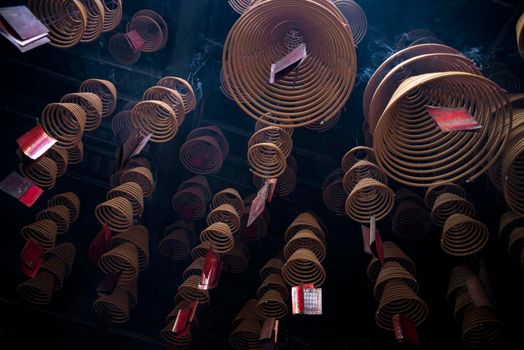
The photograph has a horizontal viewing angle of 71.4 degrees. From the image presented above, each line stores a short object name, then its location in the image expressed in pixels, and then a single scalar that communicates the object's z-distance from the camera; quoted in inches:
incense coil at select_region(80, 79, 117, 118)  163.7
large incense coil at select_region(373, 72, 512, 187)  94.0
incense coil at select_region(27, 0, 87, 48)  126.5
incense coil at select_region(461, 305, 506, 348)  147.9
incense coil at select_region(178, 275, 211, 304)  172.4
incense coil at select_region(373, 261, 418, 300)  148.9
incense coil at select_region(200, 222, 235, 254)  153.1
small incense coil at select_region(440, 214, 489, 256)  140.9
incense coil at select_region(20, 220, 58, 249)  167.2
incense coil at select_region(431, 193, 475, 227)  146.8
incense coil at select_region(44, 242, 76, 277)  200.1
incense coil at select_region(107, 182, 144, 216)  158.4
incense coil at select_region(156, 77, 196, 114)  158.8
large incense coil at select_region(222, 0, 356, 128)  100.7
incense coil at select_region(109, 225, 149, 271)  180.2
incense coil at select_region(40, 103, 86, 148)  139.1
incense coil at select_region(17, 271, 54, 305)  184.2
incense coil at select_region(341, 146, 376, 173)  150.8
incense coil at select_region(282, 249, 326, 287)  149.2
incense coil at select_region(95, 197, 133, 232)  150.1
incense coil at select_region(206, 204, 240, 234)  162.4
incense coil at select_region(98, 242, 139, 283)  169.3
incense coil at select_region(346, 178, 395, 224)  137.8
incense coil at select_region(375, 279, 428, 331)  146.3
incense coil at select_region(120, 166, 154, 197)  171.0
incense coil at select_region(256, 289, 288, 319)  169.4
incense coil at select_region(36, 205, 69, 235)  175.3
